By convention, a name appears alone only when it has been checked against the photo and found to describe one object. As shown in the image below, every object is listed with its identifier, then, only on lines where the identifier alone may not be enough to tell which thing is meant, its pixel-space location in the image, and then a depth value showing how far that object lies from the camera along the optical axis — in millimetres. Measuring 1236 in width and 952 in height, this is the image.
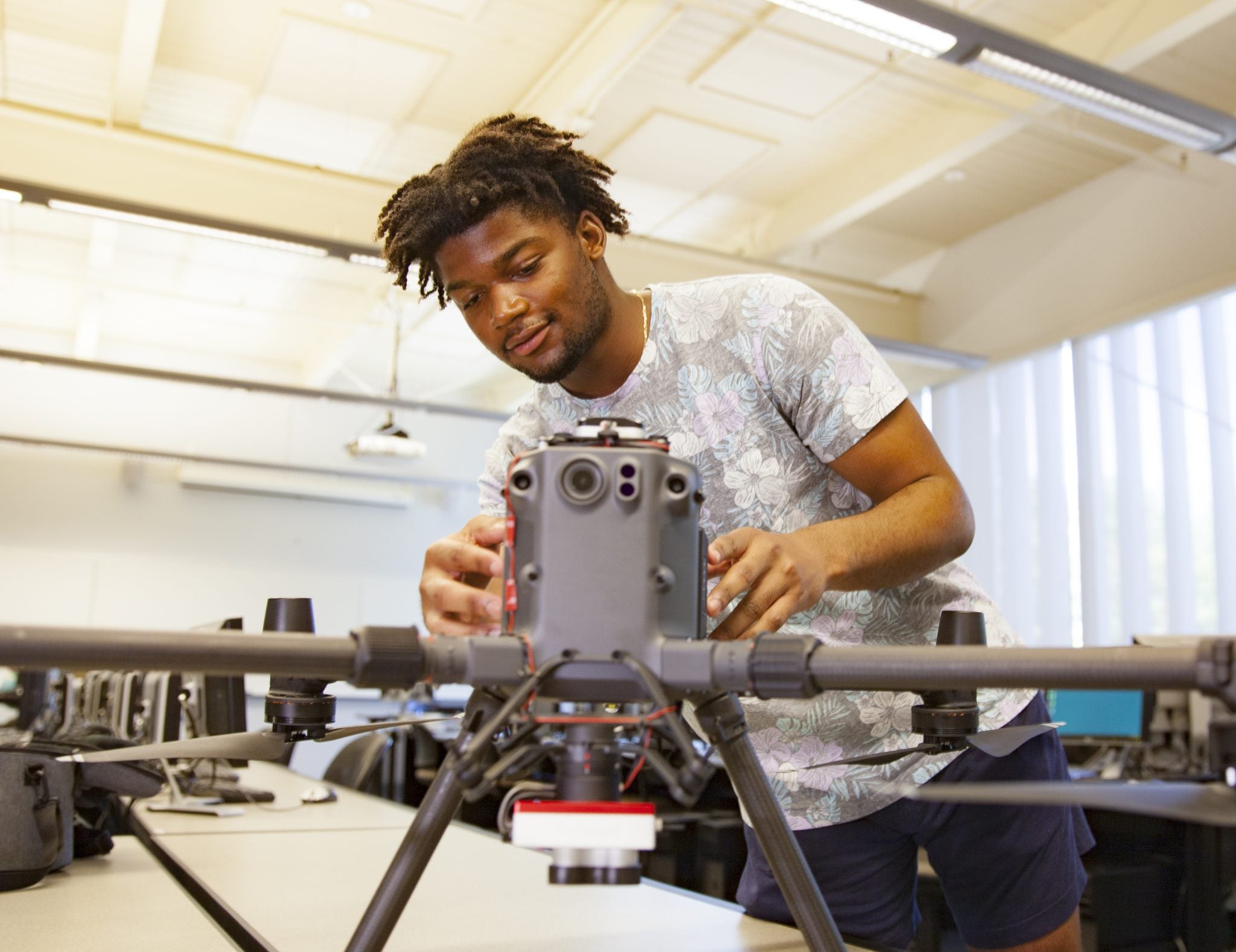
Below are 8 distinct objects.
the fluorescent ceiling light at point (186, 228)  4844
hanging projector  6441
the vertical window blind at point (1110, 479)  5520
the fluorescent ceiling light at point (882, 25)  3514
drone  579
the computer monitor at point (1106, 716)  3816
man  1037
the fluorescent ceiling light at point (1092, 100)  3770
